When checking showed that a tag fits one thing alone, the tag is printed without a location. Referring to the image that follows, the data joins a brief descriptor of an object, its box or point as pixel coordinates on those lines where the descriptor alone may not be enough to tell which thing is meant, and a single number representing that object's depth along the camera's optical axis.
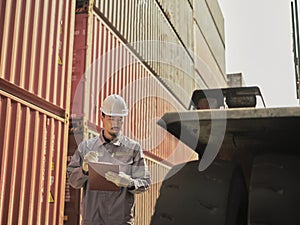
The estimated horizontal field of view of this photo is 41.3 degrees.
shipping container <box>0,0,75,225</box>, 4.52
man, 3.66
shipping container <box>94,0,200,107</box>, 8.43
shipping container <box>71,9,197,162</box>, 6.50
